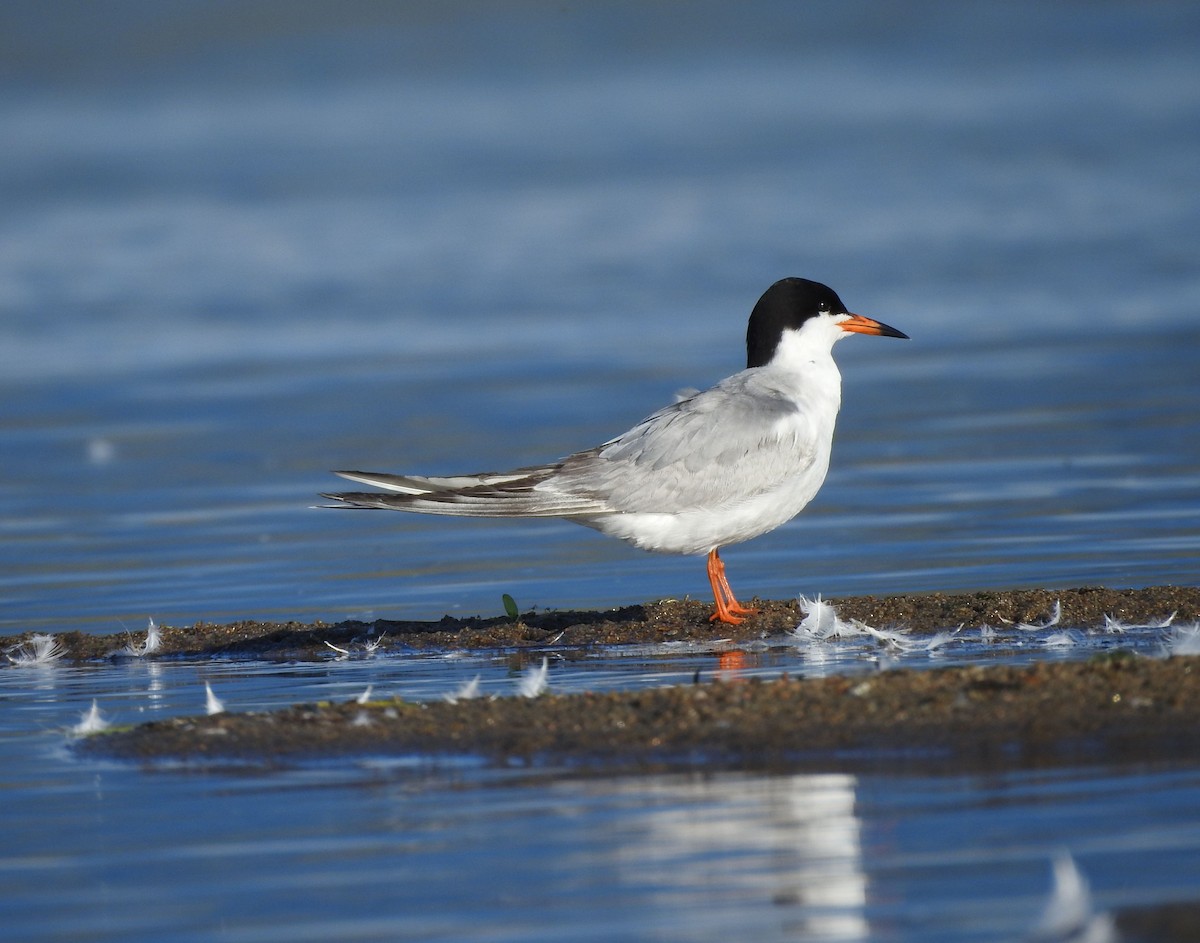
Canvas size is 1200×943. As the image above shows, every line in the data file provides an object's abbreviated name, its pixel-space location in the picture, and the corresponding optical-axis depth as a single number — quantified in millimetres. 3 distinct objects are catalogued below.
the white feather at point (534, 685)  12687
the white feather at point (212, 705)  12750
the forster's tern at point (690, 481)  16812
